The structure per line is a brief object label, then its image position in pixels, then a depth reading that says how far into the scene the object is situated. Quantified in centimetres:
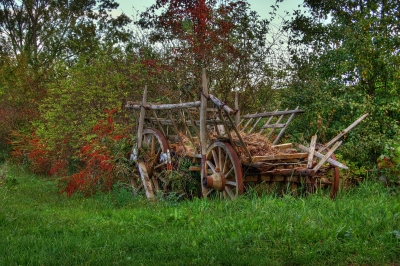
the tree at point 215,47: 1195
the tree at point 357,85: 940
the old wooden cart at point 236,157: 714
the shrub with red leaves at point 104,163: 944
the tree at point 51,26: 2591
